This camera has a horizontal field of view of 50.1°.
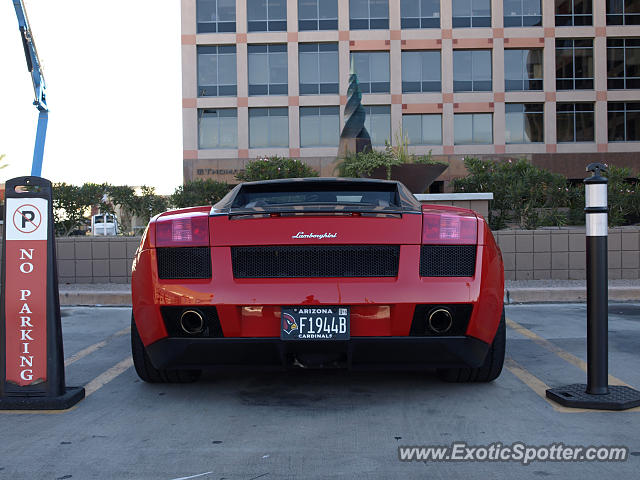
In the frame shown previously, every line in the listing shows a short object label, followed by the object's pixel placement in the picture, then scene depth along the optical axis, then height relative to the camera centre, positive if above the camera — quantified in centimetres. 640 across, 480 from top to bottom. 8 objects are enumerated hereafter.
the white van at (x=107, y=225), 1266 +4
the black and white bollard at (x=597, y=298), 387 -44
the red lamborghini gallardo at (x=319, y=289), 362 -35
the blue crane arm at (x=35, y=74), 1109 +263
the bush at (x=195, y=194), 1487 +70
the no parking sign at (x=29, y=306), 392 -44
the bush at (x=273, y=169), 1909 +159
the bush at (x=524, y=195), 1252 +48
